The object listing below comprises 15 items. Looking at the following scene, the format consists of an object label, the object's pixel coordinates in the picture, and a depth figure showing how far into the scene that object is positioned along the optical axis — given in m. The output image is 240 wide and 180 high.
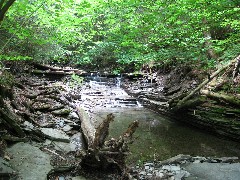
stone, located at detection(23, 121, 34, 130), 6.58
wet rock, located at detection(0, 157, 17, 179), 4.26
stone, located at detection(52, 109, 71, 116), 9.38
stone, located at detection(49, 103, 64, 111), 9.55
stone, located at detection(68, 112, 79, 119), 9.70
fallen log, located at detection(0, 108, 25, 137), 5.75
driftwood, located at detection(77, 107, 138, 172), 5.28
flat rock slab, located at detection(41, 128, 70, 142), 7.07
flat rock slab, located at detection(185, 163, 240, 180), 5.50
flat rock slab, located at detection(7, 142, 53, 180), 4.58
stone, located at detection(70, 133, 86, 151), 7.20
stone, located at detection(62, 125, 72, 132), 8.31
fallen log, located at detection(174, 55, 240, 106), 8.71
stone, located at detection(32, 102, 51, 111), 8.99
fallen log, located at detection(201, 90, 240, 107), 8.00
